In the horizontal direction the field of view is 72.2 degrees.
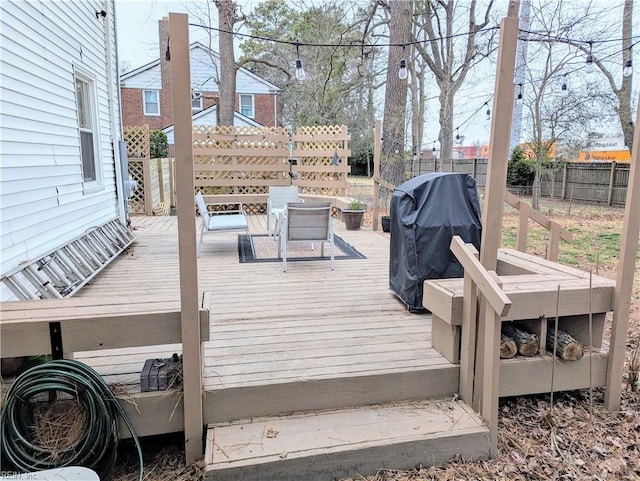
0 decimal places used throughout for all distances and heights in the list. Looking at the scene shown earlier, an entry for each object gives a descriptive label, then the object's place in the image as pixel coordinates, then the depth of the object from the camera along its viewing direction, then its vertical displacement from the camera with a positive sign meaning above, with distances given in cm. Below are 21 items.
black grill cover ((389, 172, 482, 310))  322 -37
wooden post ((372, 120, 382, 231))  695 +19
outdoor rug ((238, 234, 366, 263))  511 -97
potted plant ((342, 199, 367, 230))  726 -67
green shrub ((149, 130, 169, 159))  1241 +79
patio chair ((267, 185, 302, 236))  716 -37
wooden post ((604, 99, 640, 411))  233 -58
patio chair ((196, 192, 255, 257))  524 -62
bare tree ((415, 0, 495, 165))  1184 +364
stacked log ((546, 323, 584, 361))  248 -96
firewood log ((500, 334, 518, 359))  246 -96
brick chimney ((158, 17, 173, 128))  1741 +373
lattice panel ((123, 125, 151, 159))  910 +61
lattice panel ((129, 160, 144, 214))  905 -33
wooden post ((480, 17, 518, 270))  204 +16
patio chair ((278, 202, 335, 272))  463 -54
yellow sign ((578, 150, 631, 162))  1364 +73
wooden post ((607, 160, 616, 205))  1175 -3
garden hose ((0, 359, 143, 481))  188 -109
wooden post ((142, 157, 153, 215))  904 -32
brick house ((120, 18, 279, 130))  1911 +354
